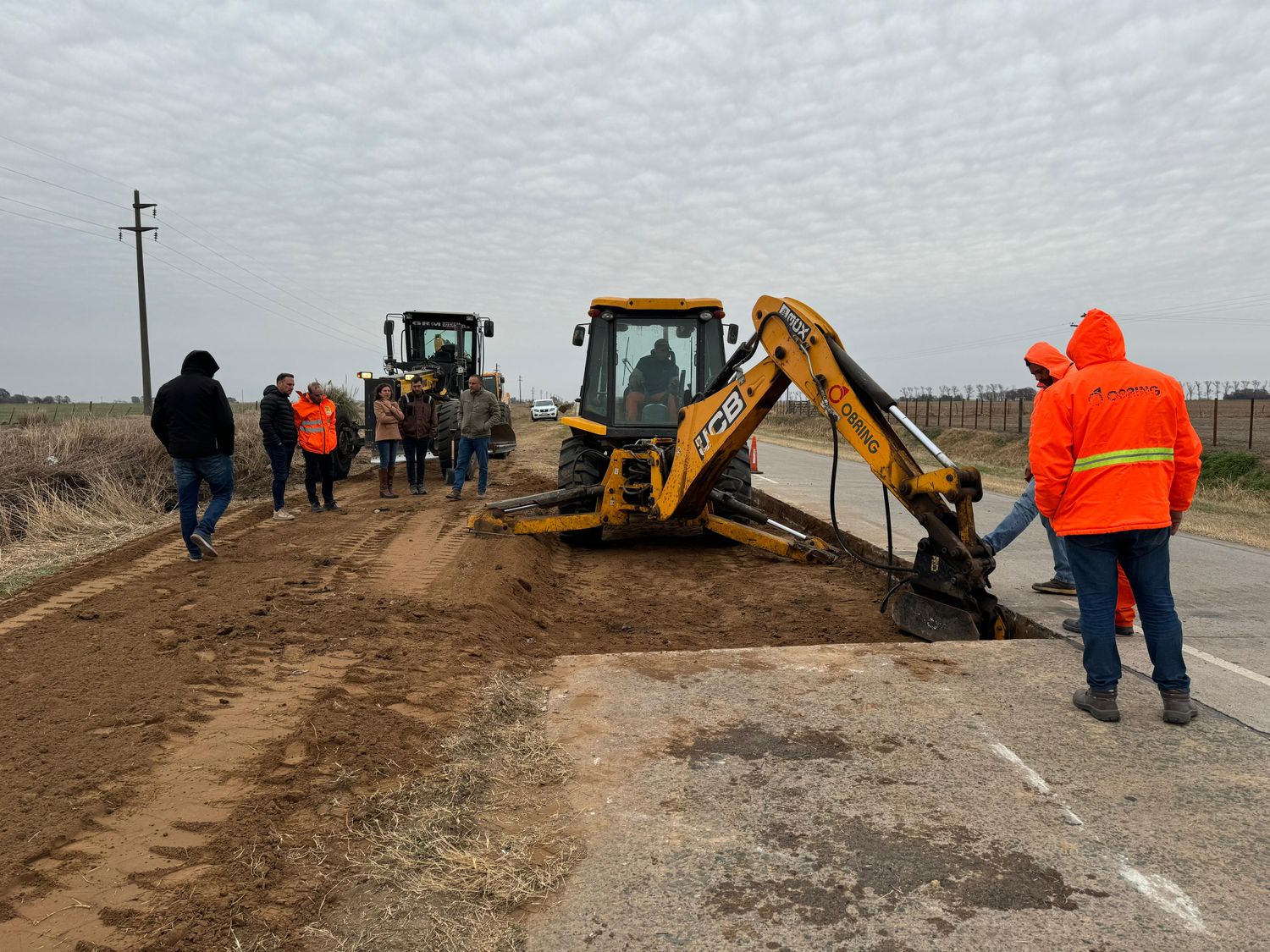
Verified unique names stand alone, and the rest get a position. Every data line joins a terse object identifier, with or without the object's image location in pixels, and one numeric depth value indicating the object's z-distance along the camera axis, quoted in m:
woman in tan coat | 12.00
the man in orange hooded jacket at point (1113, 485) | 3.75
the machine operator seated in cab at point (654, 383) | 9.07
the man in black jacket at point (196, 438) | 7.40
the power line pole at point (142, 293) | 28.73
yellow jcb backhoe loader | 5.21
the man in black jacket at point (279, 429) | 10.02
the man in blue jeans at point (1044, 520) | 6.07
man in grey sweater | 11.54
